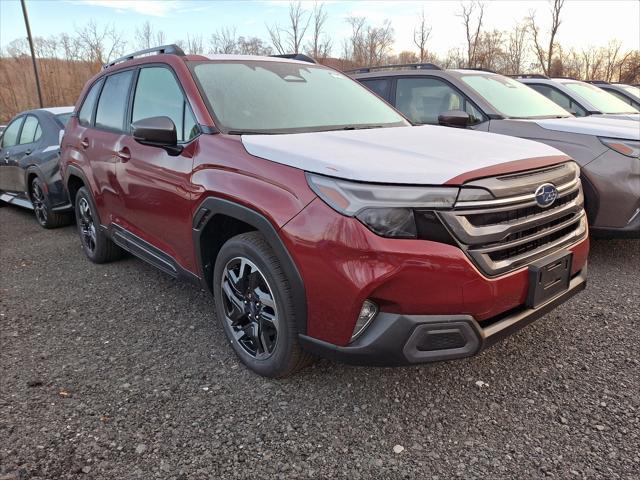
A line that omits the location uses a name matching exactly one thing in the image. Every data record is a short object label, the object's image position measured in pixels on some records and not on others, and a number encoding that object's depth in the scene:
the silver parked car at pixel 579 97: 6.56
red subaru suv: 1.97
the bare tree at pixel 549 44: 31.62
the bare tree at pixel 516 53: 35.28
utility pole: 16.64
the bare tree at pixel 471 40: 35.66
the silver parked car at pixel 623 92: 10.42
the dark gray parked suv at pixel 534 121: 3.96
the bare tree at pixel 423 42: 35.28
